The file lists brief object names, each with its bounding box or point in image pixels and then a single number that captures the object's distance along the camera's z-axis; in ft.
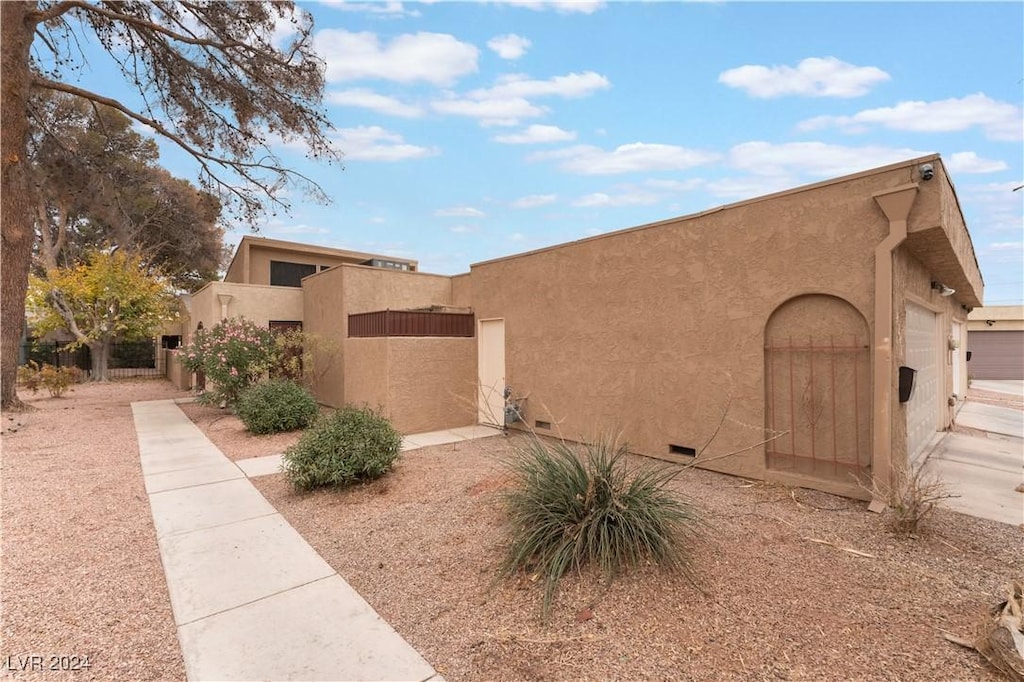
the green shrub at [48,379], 43.73
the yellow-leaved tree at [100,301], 58.49
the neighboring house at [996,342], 67.72
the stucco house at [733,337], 16.20
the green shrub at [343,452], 17.70
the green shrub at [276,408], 28.58
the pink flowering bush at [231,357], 33.09
